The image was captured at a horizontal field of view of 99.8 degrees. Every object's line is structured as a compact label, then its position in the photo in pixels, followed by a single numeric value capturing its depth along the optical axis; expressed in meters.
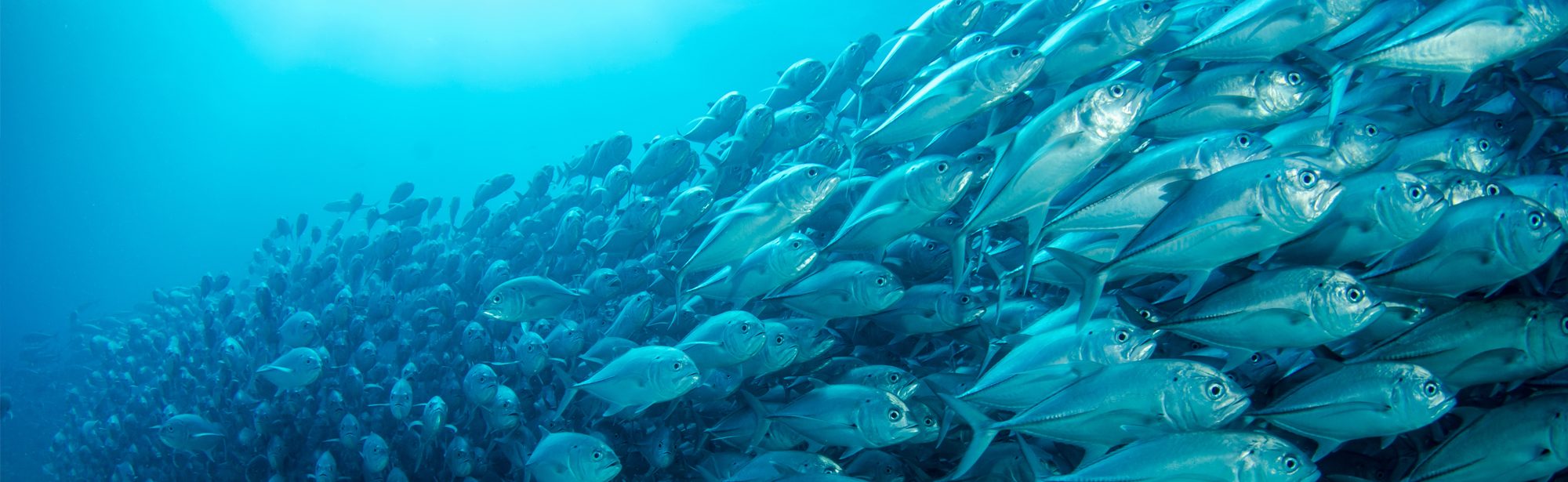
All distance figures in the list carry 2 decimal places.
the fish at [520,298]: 5.16
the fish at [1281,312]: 2.18
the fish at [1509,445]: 2.14
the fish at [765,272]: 3.61
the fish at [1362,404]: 2.18
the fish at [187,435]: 6.21
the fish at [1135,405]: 2.34
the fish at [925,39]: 4.11
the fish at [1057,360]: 2.69
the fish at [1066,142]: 2.43
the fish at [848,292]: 3.44
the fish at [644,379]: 3.74
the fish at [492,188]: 9.35
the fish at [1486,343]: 2.20
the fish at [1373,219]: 2.15
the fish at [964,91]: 2.86
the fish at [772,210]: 3.49
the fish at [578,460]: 3.98
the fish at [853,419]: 3.21
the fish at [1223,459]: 2.16
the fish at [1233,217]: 2.05
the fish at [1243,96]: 2.63
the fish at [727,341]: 3.73
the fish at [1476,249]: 2.12
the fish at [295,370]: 5.69
